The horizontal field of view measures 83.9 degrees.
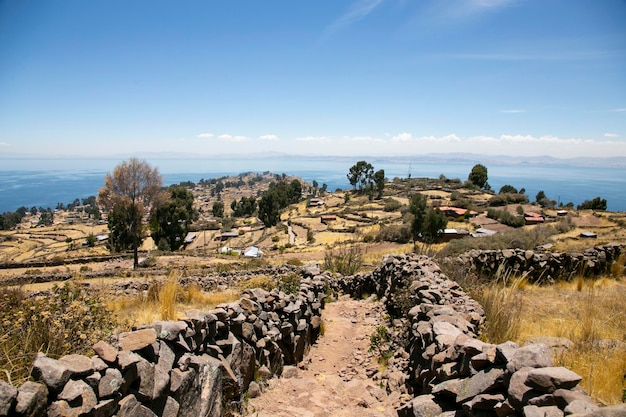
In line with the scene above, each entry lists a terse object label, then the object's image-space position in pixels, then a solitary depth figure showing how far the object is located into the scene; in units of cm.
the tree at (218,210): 12184
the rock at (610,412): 250
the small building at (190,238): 6212
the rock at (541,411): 301
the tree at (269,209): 7031
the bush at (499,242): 2250
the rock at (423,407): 431
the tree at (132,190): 2700
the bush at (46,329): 353
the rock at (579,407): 285
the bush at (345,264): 1664
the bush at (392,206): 7038
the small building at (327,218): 6529
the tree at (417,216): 3829
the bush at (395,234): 4150
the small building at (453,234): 4107
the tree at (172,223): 4684
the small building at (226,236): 6144
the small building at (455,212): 5606
